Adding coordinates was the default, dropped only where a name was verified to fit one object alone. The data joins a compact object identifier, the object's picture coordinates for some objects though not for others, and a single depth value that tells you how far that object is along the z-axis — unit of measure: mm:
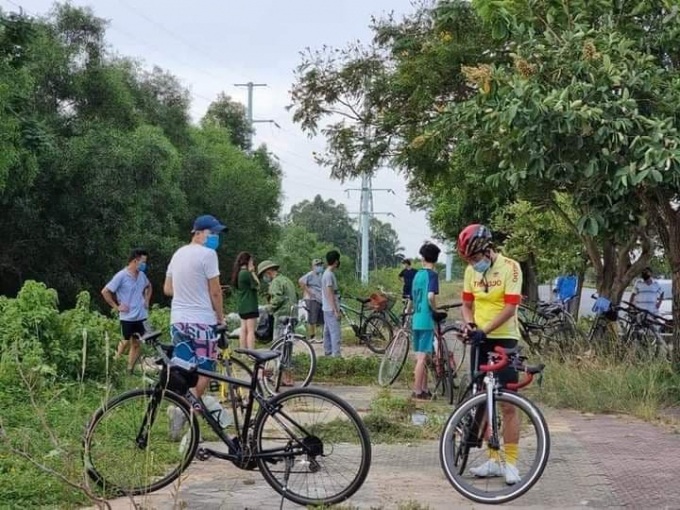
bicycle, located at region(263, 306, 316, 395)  10617
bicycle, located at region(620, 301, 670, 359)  13469
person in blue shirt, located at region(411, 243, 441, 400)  10812
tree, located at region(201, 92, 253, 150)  52094
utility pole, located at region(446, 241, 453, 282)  58681
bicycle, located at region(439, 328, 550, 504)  6172
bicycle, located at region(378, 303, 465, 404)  10930
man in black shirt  17125
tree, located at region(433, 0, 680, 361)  9328
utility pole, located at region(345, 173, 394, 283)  53200
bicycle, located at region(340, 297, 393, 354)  18562
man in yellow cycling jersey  6770
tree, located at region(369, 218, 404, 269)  103456
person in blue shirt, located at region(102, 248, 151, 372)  12477
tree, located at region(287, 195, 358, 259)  100875
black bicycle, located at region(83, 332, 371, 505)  5965
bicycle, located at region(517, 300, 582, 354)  13938
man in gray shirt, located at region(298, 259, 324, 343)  16859
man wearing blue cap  7527
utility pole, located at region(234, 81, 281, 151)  52806
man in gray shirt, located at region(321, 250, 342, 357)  14367
